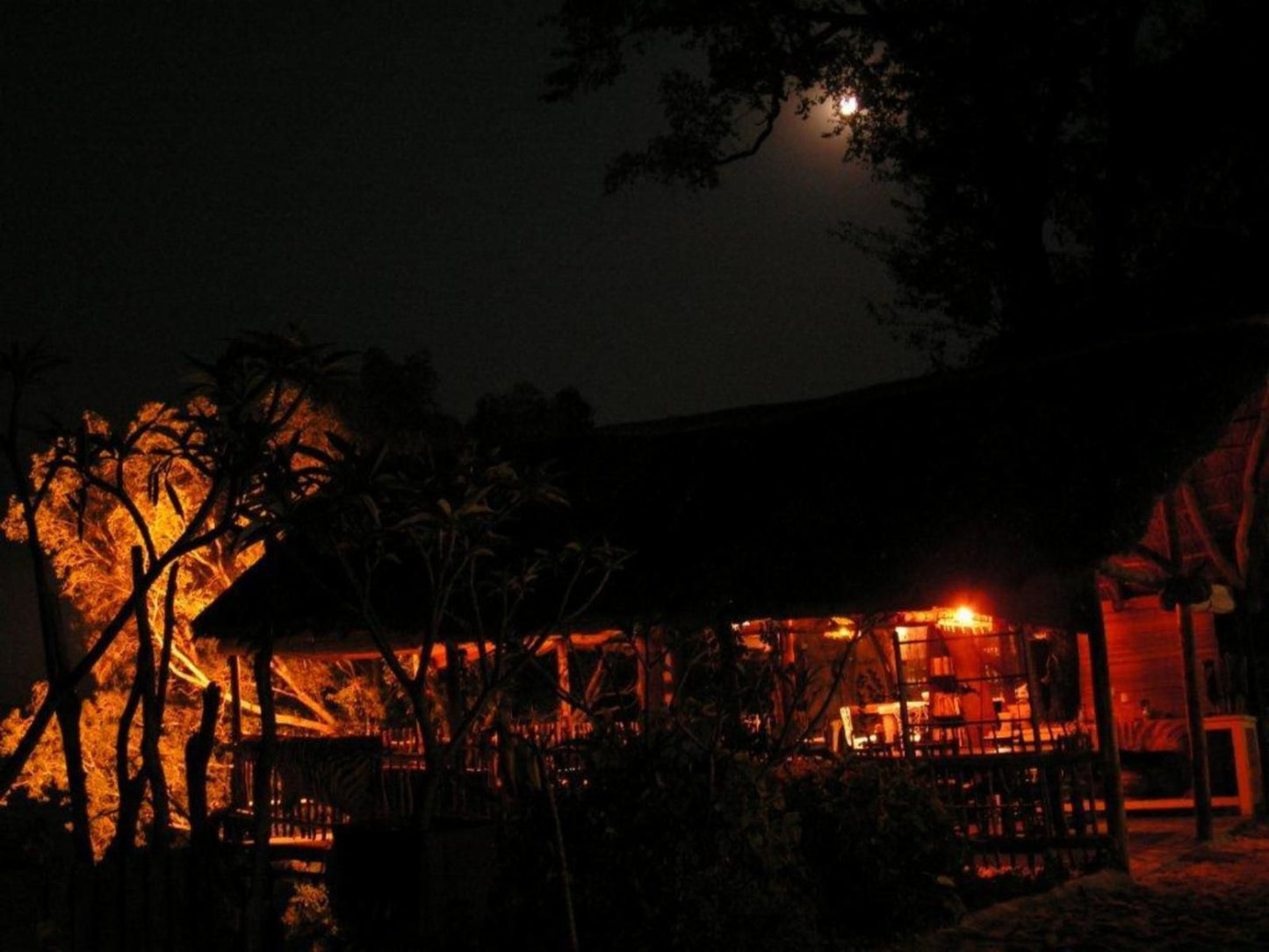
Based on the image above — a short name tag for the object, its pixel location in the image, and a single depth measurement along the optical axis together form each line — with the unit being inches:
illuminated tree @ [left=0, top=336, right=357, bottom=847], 163.3
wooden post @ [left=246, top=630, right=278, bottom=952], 169.0
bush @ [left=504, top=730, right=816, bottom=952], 232.4
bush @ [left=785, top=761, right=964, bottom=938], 274.7
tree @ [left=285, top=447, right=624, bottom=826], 200.4
